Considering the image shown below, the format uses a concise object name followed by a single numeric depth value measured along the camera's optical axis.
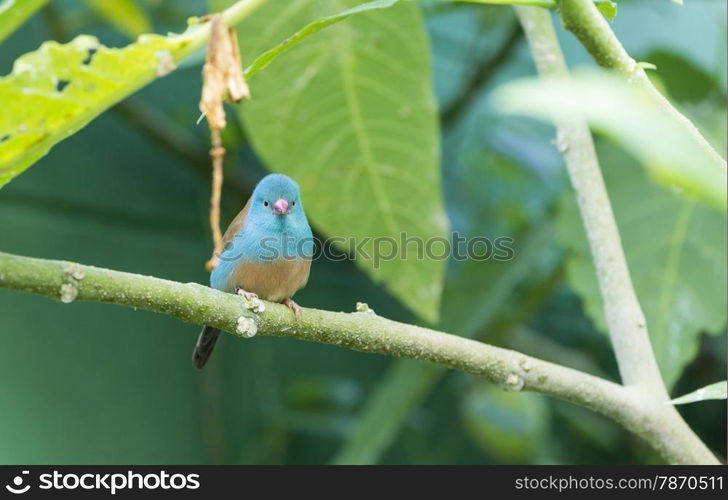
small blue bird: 2.71
